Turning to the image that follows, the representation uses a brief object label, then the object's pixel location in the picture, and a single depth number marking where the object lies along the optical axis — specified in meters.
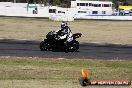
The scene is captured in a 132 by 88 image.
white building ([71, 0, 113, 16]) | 90.31
